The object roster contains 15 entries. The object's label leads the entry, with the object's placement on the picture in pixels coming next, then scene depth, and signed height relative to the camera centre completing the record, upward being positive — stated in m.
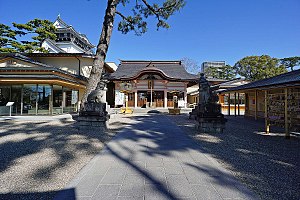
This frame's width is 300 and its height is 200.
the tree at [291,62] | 35.41 +9.69
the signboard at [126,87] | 19.47 +1.94
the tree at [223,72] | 35.81 +7.47
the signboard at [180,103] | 18.64 -0.09
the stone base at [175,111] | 14.87 -0.86
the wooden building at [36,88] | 10.80 +1.07
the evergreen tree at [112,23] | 9.45 +6.25
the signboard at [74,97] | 14.04 +0.44
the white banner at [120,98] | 15.91 +0.41
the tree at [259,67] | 26.39 +6.66
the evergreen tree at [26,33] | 20.03 +9.14
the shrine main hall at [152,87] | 19.47 +1.98
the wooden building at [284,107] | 5.54 -0.19
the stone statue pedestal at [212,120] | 6.55 -0.75
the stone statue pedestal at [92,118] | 6.92 -0.73
